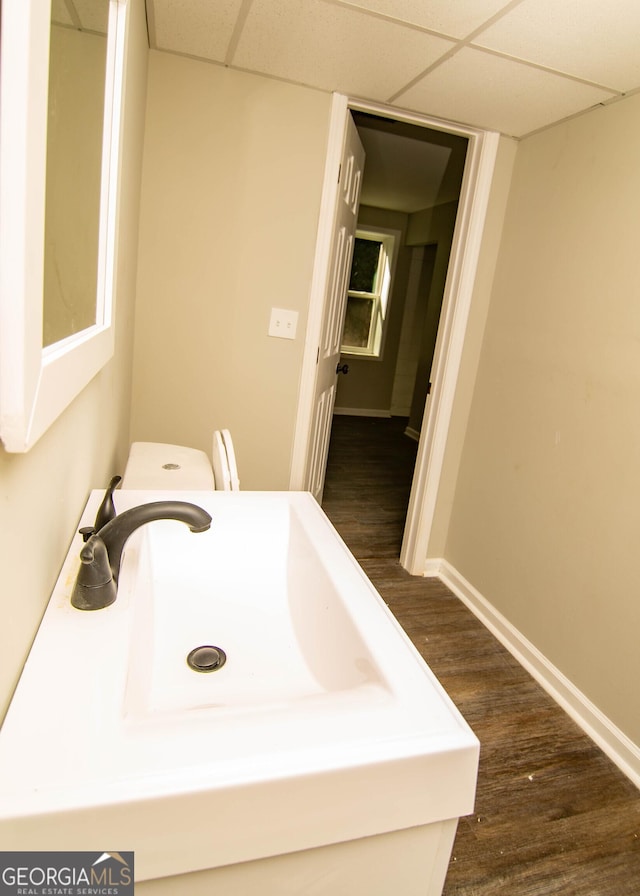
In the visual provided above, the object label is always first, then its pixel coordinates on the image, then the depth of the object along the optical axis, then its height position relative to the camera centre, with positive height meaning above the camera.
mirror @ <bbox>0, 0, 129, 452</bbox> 0.40 +0.10
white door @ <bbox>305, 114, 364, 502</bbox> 2.41 +0.14
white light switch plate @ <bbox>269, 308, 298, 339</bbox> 2.34 +0.00
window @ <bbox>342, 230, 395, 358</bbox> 6.27 +0.49
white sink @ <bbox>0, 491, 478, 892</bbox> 0.49 -0.44
